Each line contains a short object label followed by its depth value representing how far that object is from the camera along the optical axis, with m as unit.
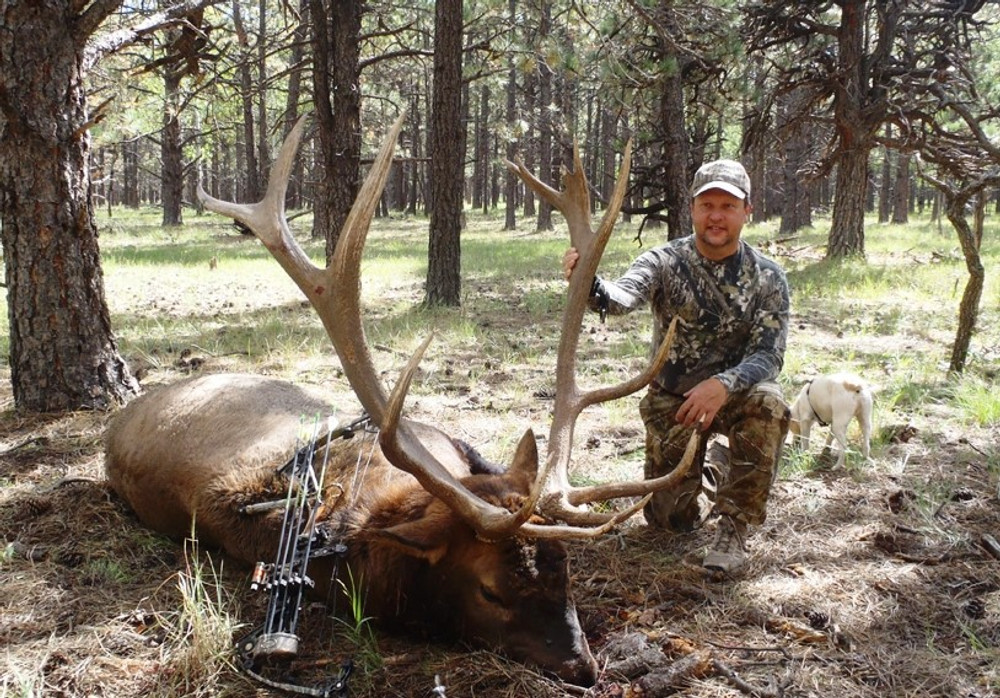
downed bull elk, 2.84
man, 3.73
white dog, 4.50
